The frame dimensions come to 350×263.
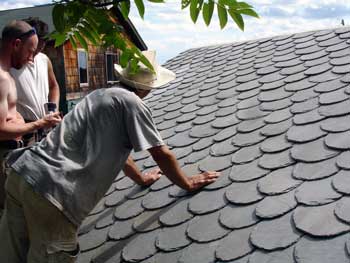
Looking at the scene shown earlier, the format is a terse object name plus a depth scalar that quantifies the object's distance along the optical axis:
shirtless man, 2.90
